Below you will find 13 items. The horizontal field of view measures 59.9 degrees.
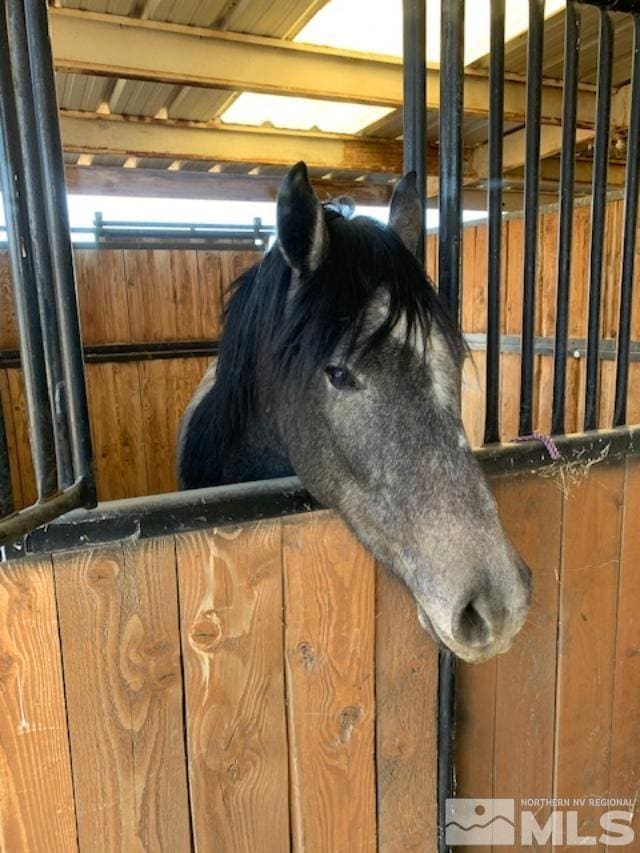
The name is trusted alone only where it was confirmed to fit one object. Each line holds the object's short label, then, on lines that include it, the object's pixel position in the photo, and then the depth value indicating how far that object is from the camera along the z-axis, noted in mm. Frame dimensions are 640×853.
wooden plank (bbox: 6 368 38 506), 2926
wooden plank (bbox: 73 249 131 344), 3342
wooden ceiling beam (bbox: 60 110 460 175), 3406
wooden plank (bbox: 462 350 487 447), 3269
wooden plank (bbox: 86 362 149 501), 3389
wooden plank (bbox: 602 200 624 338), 3031
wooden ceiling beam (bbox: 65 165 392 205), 4020
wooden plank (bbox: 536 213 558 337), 3381
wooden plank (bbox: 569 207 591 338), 3180
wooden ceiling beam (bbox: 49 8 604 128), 2174
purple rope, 1110
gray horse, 756
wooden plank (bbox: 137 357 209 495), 3555
